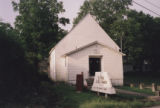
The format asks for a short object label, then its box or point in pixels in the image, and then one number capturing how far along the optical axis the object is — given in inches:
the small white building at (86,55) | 810.2
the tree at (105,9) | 1888.5
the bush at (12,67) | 461.7
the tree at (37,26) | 1300.4
